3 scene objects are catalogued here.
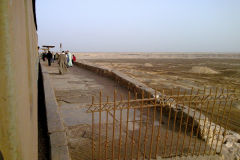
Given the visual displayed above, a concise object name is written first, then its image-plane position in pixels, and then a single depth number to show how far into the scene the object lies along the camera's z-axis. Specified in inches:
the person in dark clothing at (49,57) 757.9
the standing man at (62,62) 471.6
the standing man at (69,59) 661.1
